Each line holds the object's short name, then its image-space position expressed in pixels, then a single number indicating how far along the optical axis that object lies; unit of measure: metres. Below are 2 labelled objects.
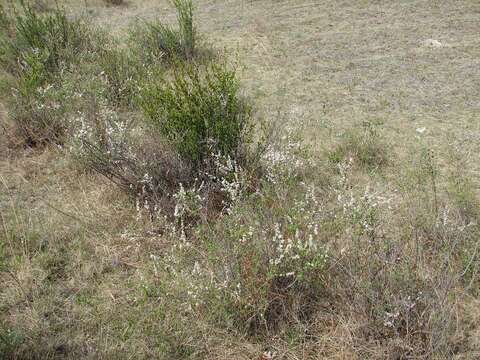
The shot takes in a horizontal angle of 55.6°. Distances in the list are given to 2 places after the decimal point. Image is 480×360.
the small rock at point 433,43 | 6.14
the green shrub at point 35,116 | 4.49
